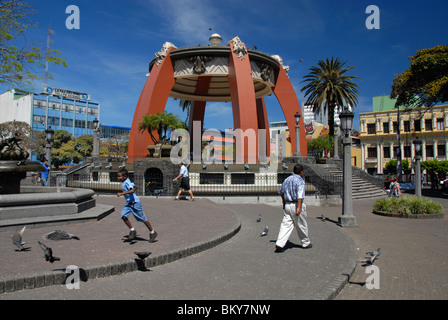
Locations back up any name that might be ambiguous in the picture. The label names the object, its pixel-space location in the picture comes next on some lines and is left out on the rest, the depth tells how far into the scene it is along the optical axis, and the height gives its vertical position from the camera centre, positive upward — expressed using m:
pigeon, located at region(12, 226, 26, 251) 5.29 -1.24
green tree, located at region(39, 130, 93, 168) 60.52 +3.64
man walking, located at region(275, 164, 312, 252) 6.20 -0.88
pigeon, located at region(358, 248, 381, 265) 5.20 -1.51
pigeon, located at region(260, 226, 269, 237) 7.66 -1.62
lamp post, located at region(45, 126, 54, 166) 17.02 +1.49
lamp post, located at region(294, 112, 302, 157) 22.85 +2.55
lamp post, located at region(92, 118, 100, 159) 26.48 +1.86
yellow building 52.98 +5.78
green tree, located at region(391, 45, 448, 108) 22.38 +6.81
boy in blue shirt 6.41 -0.89
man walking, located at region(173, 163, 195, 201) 13.60 -0.52
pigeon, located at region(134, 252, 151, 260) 4.59 -1.30
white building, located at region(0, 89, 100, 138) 79.69 +14.86
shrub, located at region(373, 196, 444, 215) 12.05 -1.56
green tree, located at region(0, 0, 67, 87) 10.48 +3.95
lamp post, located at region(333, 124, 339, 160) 29.64 +1.78
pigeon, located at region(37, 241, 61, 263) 4.71 -1.33
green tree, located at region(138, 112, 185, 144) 23.25 +3.24
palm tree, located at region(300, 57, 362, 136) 35.53 +9.23
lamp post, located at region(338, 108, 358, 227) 9.96 -0.32
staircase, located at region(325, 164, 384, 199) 21.39 -1.58
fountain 7.71 -0.97
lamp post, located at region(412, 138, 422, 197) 16.45 +0.25
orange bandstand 24.57 +7.57
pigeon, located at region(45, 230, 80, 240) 5.82 -1.30
